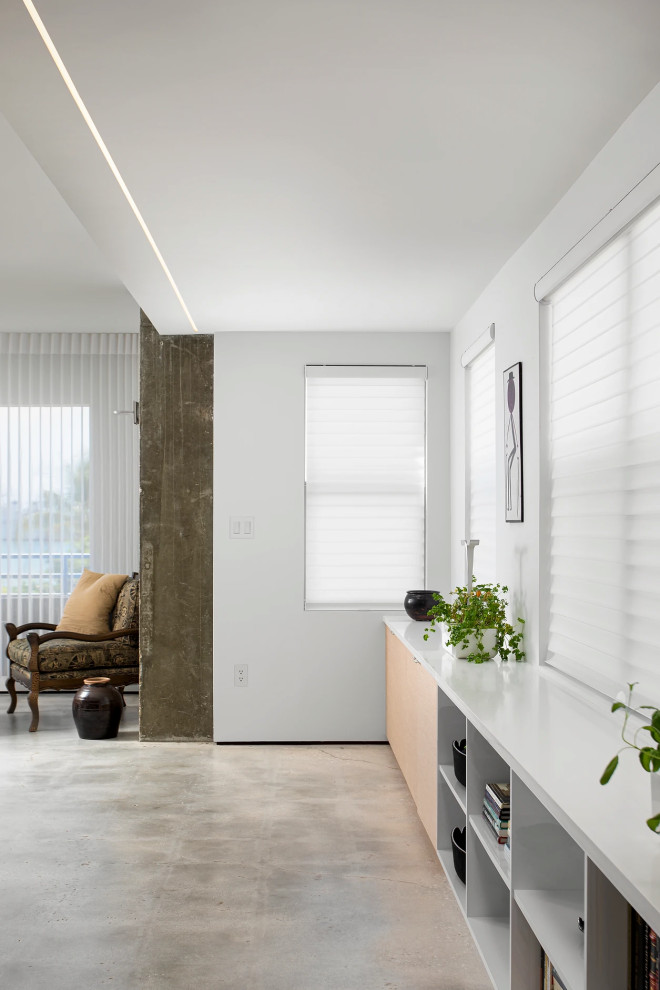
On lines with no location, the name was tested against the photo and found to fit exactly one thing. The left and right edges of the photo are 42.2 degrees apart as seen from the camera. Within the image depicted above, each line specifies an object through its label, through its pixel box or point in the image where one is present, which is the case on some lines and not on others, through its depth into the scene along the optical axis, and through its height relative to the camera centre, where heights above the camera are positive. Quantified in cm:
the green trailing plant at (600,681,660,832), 137 -41
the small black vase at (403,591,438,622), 467 -48
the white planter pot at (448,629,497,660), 346 -53
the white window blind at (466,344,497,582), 421 +28
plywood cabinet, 159 -78
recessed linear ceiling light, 190 +110
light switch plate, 512 -5
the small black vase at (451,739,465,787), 295 -85
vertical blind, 675 +35
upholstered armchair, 554 -93
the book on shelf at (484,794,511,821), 246 -86
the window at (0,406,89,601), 675 +11
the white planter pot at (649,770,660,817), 149 -48
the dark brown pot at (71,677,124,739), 521 -120
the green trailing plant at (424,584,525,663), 344 -44
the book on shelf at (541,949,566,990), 198 -109
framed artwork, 347 +29
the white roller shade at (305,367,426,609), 517 +10
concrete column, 514 -12
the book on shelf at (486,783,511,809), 249 -83
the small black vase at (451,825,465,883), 292 -114
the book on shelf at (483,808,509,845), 243 -92
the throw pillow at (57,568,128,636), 603 -63
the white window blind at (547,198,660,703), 232 +15
